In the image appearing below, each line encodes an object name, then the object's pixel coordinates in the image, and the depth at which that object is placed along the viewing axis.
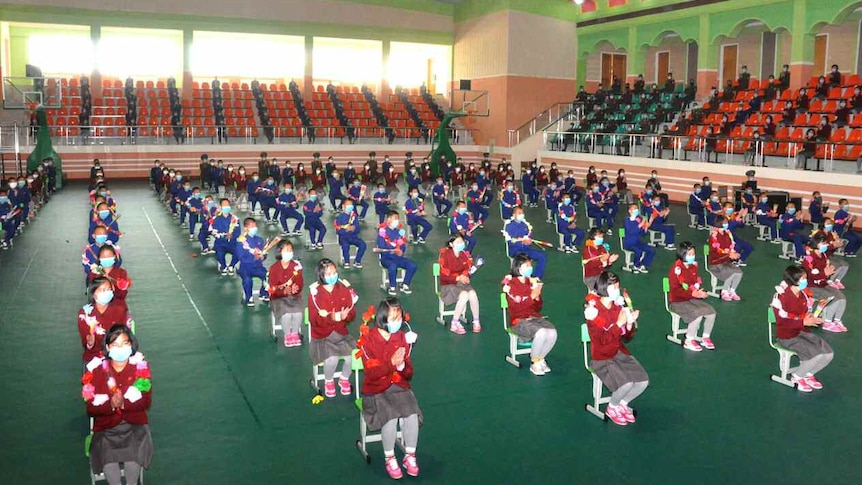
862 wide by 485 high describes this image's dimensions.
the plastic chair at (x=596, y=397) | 7.67
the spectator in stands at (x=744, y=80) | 29.77
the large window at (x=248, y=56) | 38.34
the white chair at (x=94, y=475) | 5.84
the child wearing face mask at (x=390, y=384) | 6.41
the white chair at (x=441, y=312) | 10.93
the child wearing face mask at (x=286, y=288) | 9.72
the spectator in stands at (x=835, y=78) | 25.94
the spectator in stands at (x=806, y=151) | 21.88
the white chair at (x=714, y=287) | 12.89
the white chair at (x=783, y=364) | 8.67
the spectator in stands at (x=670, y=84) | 32.94
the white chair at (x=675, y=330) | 10.26
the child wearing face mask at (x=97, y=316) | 7.38
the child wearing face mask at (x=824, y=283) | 10.94
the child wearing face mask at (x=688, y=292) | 9.75
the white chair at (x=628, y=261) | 15.15
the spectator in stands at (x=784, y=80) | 27.78
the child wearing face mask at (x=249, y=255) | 11.86
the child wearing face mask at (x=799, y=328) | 8.34
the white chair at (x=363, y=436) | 6.72
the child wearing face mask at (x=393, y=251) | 12.89
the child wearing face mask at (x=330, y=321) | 7.94
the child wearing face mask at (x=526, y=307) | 8.94
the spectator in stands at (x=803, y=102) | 25.34
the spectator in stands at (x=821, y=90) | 25.53
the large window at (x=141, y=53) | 36.44
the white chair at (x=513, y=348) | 9.16
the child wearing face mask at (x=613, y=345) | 7.40
